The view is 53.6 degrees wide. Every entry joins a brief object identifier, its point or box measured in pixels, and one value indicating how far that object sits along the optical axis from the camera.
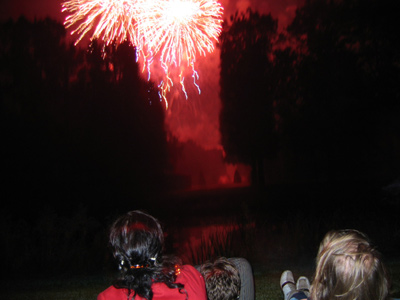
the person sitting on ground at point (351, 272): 1.42
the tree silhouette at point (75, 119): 11.42
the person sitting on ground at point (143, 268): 1.67
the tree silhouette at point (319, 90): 12.00
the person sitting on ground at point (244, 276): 2.43
